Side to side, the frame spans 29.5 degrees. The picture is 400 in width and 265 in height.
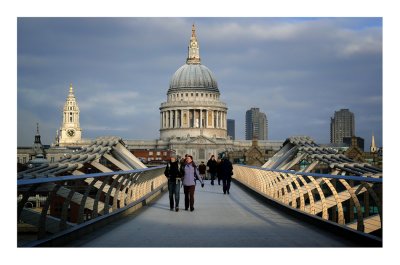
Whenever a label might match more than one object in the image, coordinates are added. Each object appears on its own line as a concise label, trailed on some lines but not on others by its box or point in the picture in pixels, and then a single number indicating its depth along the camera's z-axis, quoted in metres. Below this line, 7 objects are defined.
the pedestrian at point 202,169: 44.33
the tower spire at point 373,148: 124.69
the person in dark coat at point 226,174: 30.41
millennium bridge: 11.46
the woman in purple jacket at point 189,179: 20.31
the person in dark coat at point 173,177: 20.45
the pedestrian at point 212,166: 42.74
